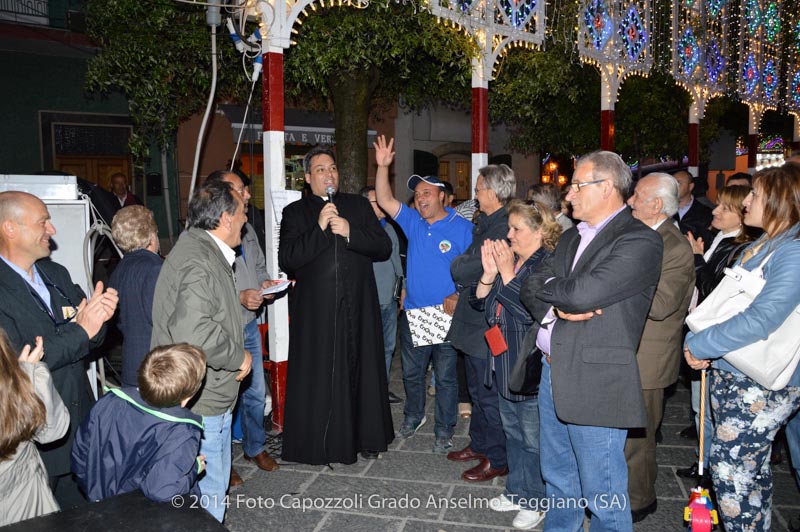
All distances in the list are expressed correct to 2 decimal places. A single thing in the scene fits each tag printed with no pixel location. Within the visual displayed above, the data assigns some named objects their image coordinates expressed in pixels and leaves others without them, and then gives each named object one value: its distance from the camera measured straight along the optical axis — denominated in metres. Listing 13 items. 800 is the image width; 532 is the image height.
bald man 3.21
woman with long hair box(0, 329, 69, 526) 2.33
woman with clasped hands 3.79
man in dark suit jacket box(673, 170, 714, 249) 6.44
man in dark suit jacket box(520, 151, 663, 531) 2.94
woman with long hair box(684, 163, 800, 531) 3.09
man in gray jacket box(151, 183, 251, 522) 3.21
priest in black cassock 4.67
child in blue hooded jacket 2.66
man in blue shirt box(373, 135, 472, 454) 5.12
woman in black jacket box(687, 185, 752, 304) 4.41
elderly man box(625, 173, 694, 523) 3.70
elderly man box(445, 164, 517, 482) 4.46
